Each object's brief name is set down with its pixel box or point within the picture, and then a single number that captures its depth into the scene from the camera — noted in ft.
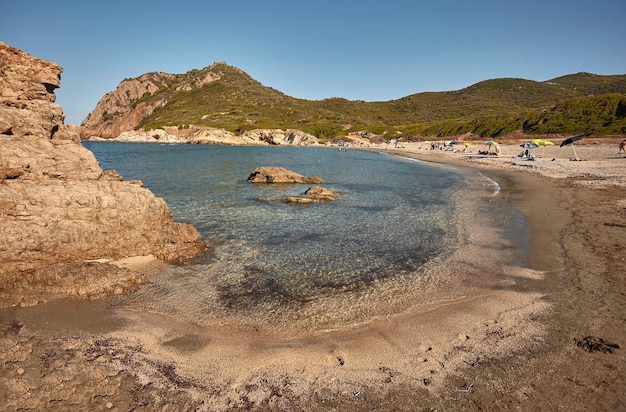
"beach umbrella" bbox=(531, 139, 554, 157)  185.12
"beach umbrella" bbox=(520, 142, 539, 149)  202.69
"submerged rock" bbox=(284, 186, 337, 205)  77.05
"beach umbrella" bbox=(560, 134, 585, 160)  143.11
